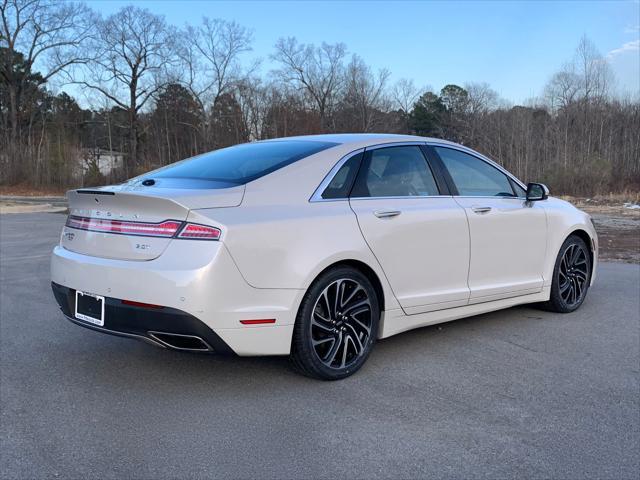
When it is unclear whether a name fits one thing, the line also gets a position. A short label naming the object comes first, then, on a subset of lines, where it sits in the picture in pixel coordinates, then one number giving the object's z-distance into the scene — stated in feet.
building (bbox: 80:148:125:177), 131.95
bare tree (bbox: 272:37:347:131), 211.00
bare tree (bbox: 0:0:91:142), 158.30
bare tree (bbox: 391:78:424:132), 219.00
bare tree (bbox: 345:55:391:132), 211.00
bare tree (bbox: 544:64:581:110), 154.15
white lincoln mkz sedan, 10.64
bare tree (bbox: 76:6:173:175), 168.35
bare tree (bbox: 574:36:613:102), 149.48
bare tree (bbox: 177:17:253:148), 186.29
